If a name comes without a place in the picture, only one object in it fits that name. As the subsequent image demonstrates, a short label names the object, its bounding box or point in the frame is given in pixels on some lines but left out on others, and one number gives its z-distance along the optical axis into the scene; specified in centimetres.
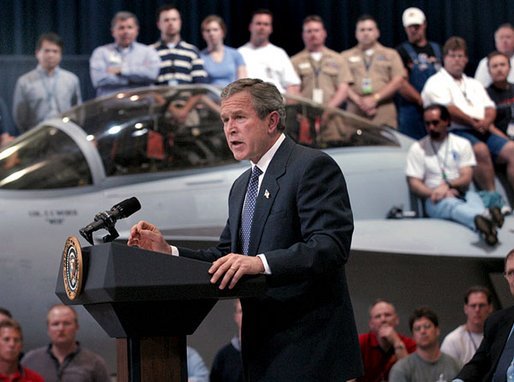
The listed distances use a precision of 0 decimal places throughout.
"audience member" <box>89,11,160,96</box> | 1362
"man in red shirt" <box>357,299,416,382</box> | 1057
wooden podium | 428
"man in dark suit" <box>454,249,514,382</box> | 623
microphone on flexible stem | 469
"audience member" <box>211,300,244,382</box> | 1032
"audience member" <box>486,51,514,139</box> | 1417
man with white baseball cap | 1499
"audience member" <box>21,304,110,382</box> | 1017
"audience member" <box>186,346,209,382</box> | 1054
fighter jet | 1081
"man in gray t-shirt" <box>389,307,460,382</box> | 980
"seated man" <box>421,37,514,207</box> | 1335
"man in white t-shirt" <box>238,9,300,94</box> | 1460
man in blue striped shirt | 1382
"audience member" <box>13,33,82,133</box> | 1393
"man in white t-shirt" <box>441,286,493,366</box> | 1063
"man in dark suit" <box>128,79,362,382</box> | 463
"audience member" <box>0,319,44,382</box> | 975
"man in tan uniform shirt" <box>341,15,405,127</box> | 1474
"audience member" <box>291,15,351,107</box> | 1468
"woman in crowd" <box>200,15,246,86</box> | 1421
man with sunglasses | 1220
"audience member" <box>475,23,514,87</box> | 1518
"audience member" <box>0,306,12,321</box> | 1013
